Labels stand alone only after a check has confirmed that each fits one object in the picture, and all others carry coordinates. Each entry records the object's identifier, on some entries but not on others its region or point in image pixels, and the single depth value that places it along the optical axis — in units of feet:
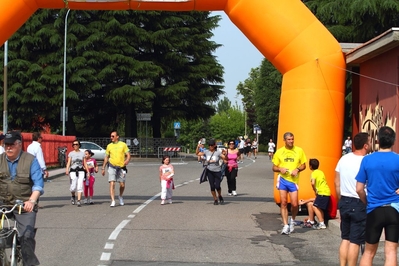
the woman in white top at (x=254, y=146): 187.95
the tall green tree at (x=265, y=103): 238.72
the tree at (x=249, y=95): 374.84
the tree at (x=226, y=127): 384.47
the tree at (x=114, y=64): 152.56
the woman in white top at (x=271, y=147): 157.69
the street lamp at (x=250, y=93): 365.18
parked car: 139.03
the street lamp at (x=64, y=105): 130.41
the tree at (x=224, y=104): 583.58
